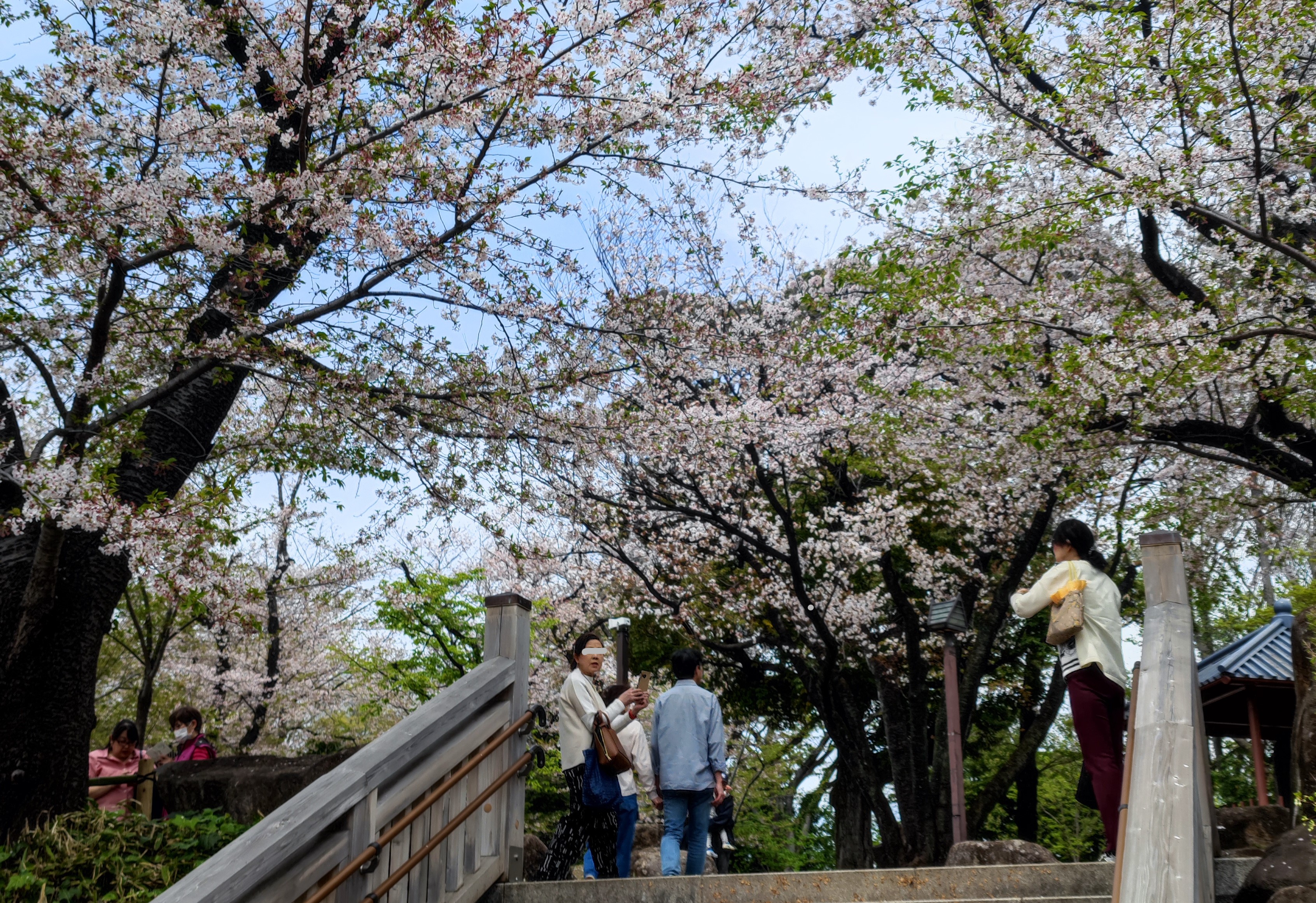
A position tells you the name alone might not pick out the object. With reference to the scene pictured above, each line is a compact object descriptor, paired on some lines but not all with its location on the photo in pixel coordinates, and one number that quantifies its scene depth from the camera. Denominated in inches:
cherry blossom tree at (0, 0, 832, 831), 254.1
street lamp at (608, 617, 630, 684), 370.0
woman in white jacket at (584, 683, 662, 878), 249.1
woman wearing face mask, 348.5
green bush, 218.8
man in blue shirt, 258.4
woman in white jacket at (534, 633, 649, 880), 234.5
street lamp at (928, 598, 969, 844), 402.9
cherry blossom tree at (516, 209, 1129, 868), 484.7
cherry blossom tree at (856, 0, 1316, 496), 347.3
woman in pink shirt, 308.8
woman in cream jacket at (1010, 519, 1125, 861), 204.5
